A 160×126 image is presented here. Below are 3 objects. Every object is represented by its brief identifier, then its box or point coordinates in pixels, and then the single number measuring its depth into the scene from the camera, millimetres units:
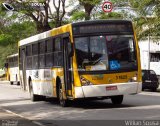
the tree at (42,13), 35738
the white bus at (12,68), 43374
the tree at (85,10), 34924
